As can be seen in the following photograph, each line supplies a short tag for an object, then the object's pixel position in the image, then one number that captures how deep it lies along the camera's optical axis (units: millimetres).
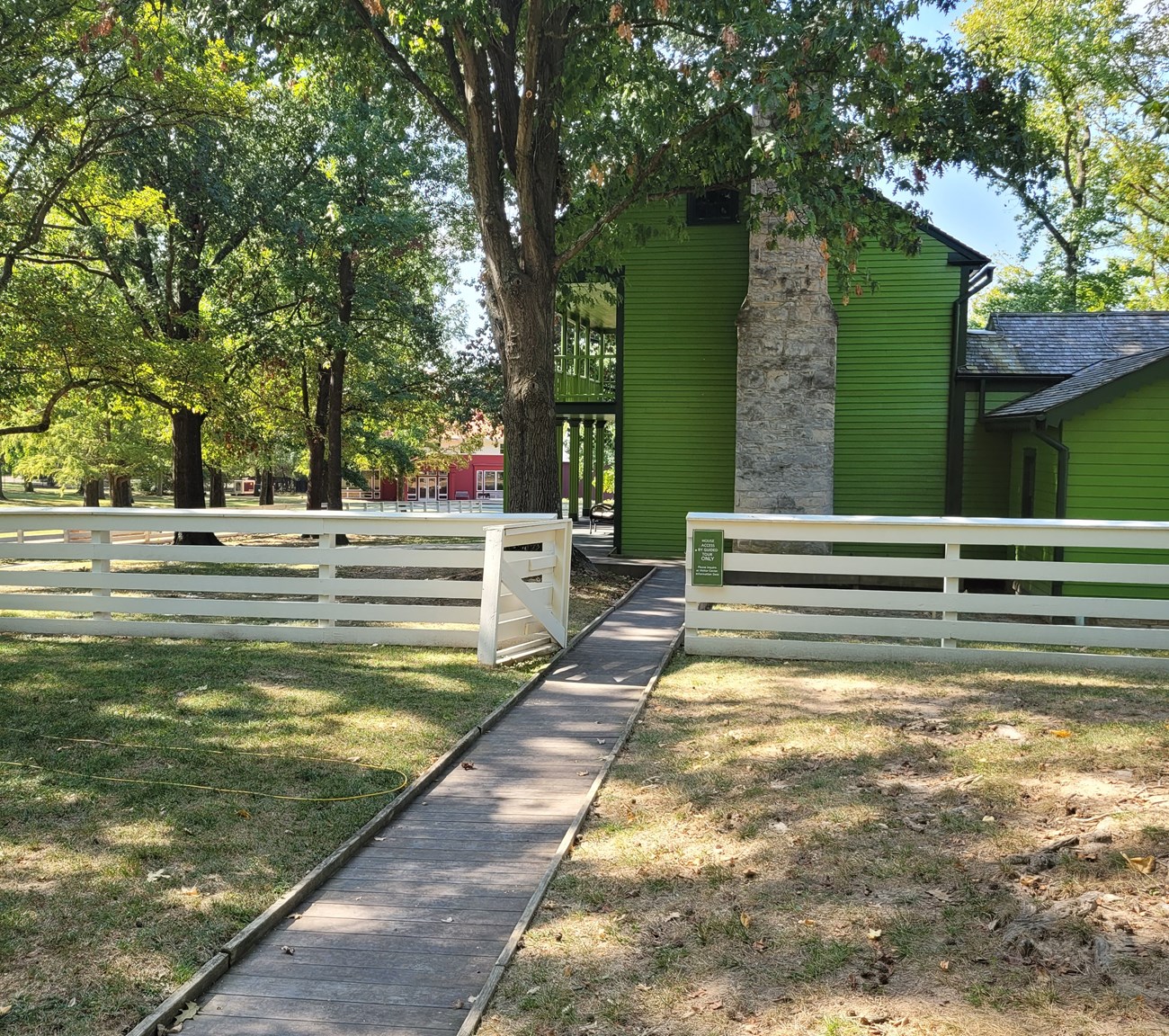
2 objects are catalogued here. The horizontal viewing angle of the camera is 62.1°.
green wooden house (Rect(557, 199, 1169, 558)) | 13805
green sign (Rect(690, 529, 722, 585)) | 9180
